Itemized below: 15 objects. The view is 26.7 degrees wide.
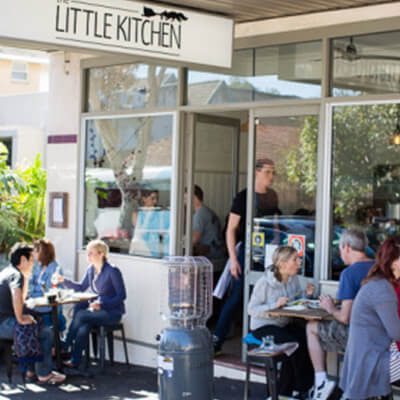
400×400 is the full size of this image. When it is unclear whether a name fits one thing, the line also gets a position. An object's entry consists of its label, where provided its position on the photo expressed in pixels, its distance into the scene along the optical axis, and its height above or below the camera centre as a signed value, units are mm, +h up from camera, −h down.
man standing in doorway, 7957 -257
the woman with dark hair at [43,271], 8828 -834
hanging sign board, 6082 +1261
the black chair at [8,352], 7852 -1525
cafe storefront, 7082 +630
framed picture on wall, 9734 -202
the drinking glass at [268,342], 6836 -1171
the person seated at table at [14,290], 7633 -900
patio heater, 6293 -1211
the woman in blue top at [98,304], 8344 -1100
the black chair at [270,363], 6594 -1305
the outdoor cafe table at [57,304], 8078 -1069
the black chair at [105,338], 8383 -1483
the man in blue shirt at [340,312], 6430 -857
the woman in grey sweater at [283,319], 6930 -1017
